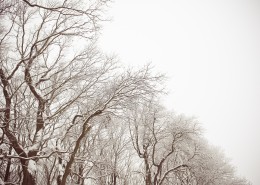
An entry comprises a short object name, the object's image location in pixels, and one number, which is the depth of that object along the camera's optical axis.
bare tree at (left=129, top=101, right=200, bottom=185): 17.73
